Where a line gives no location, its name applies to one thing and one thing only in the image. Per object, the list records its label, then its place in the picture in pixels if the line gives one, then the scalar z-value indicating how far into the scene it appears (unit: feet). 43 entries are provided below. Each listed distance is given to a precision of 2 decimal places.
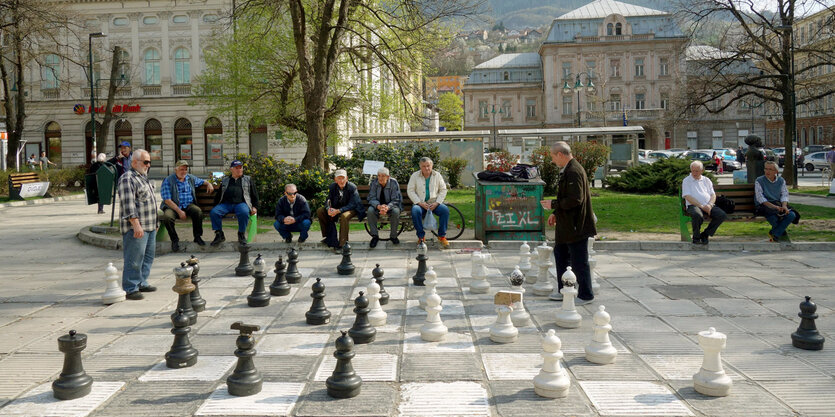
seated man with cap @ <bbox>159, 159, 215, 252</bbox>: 38.11
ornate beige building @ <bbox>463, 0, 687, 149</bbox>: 257.14
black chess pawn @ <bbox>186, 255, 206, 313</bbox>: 23.75
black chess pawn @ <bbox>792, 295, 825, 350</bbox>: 18.66
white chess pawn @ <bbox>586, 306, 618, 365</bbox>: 17.35
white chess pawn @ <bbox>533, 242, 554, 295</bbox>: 26.68
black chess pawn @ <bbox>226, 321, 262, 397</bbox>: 15.16
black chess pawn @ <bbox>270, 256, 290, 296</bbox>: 26.45
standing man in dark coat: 25.21
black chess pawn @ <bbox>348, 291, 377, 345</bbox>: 19.03
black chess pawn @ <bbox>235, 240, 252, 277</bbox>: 31.01
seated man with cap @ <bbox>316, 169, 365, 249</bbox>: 38.45
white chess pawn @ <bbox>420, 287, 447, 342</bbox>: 19.63
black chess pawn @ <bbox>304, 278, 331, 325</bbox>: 21.63
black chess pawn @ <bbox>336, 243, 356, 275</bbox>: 30.85
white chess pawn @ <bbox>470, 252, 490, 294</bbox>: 26.66
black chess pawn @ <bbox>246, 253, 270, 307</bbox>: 24.56
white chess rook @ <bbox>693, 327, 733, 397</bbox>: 15.06
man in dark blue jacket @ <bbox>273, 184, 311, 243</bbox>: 38.68
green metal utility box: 40.24
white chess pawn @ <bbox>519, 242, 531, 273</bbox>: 29.86
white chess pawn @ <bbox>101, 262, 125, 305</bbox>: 25.38
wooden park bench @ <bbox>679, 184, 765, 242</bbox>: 40.60
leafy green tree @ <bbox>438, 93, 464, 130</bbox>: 338.95
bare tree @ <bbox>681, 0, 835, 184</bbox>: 92.00
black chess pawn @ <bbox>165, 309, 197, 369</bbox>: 17.20
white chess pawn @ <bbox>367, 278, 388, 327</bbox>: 21.46
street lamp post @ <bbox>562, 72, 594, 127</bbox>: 148.15
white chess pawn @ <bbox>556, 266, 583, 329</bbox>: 20.94
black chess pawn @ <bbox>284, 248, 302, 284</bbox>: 28.81
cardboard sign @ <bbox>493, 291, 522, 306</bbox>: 20.29
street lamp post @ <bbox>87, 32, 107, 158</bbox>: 107.78
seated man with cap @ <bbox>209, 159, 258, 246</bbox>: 38.96
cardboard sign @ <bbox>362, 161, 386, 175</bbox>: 51.02
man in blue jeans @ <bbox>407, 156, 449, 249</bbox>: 38.63
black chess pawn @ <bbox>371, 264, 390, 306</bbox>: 24.81
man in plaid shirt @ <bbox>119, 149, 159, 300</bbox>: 26.45
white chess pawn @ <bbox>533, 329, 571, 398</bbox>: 14.93
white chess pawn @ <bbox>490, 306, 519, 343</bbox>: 19.38
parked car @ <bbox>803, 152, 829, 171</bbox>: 145.78
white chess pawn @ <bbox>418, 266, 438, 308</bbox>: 22.04
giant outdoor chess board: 14.73
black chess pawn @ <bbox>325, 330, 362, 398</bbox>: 14.97
